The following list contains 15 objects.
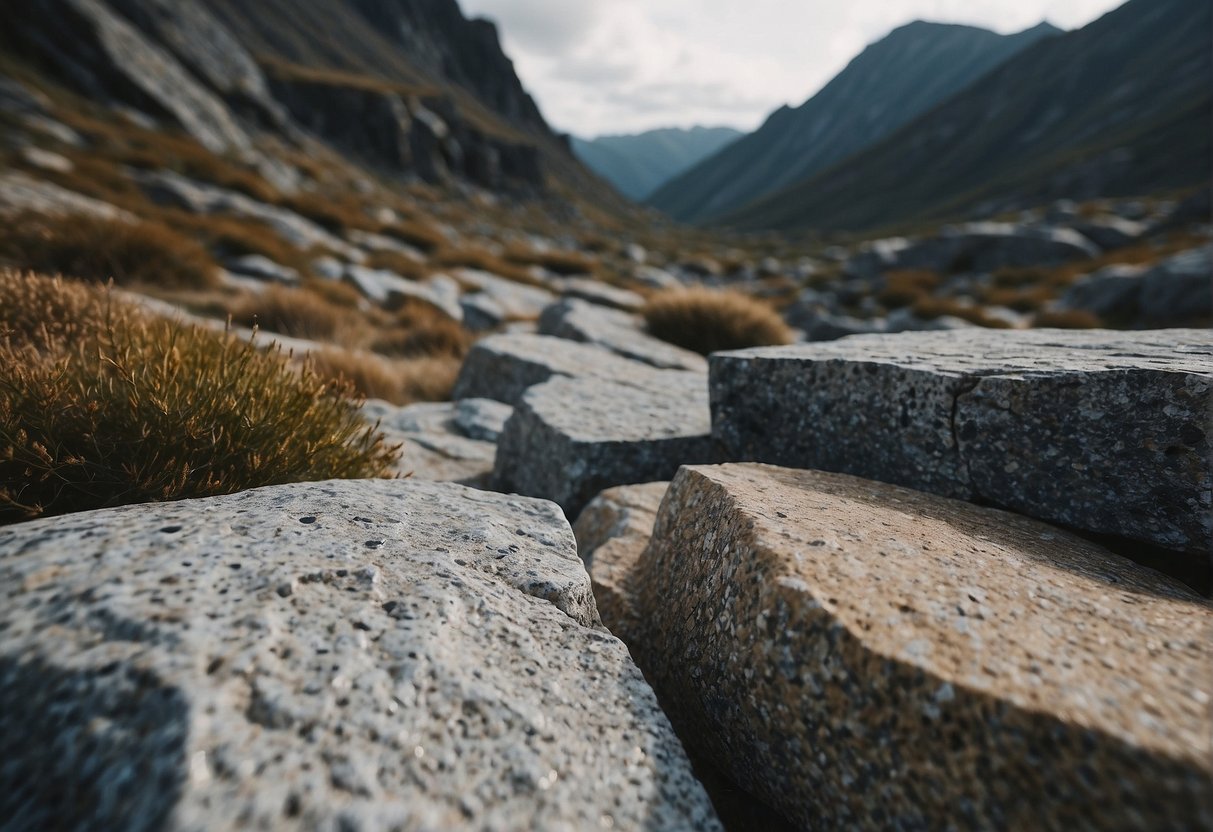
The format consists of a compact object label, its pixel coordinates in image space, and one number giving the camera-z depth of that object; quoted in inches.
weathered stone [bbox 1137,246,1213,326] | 526.3
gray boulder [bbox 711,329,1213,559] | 73.2
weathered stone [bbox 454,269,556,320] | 506.0
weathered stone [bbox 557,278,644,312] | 454.6
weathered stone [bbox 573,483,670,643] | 90.4
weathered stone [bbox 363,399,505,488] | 159.6
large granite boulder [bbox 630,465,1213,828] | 40.9
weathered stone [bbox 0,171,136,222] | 346.2
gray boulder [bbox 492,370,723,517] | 133.5
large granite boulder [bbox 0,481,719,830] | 39.2
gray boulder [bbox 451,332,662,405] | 208.4
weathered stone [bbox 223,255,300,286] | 408.8
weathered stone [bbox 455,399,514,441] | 193.3
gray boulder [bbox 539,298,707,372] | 271.4
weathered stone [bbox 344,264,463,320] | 443.8
